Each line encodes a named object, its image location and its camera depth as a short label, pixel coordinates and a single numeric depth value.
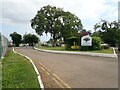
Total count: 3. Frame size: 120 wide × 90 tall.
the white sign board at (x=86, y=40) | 14.66
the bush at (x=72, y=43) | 15.62
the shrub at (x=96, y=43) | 14.74
